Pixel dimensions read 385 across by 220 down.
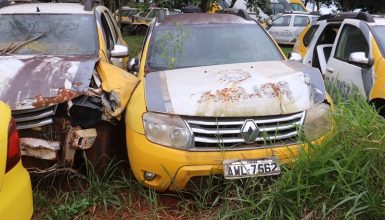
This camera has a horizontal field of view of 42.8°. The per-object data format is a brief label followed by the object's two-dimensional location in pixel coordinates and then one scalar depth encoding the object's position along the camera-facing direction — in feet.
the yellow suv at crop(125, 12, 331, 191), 11.34
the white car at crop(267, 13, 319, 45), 66.04
